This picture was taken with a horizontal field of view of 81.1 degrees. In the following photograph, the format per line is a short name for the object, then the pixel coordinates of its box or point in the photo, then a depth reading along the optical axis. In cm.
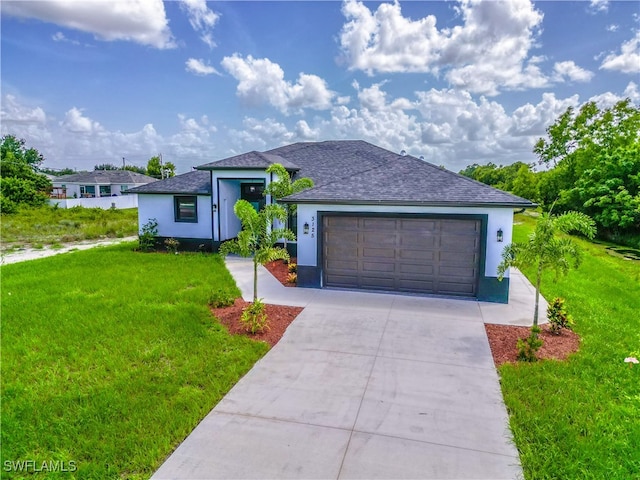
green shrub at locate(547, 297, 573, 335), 793
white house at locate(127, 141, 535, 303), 988
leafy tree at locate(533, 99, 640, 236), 2410
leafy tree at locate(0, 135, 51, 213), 3171
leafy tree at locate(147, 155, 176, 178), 5288
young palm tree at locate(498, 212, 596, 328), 678
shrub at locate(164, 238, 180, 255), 1688
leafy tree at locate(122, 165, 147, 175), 8452
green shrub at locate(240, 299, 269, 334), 787
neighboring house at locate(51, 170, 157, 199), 4875
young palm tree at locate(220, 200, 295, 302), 845
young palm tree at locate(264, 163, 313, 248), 1427
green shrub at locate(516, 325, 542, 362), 661
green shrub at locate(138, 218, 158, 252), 1722
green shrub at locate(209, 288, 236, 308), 944
